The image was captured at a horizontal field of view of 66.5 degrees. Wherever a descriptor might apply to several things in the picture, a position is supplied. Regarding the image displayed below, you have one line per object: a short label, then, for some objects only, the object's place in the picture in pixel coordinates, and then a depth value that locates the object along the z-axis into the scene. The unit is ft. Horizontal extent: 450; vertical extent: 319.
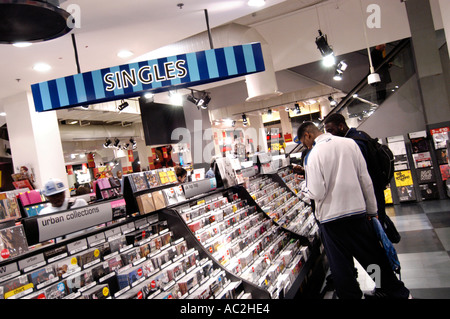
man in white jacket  9.33
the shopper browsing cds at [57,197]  12.05
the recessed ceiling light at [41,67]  19.68
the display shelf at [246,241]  9.75
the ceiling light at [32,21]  7.18
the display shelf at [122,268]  5.77
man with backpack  11.27
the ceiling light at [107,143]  54.70
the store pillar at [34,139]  23.82
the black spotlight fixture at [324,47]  23.16
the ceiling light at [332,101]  50.55
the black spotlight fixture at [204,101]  34.89
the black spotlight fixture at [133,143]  59.85
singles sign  15.48
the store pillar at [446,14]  14.96
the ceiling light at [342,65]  30.13
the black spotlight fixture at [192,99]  35.86
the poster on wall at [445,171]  26.58
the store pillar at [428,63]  26.81
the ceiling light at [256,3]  16.52
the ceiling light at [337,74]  33.12
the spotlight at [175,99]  35.70
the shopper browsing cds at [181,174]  22.08
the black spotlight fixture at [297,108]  56.31
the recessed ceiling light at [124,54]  19.90
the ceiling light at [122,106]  31.53
